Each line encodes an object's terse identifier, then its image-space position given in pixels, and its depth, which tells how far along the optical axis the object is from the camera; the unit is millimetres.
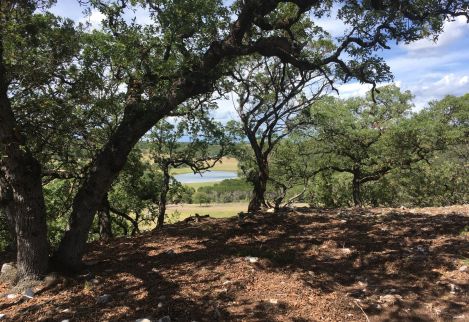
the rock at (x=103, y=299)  5871
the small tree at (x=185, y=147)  13883
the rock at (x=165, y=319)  5078
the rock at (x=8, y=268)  7125
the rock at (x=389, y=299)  5395
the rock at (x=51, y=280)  6582
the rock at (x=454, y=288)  5648
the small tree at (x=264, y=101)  13078
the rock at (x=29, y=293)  6242
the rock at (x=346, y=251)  7414
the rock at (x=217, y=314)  5124
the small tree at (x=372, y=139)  21828
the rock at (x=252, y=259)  7013
